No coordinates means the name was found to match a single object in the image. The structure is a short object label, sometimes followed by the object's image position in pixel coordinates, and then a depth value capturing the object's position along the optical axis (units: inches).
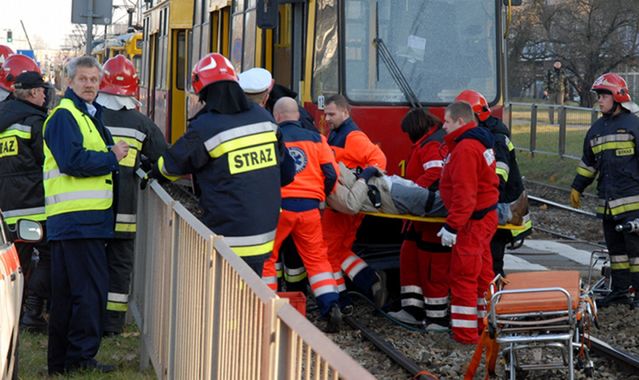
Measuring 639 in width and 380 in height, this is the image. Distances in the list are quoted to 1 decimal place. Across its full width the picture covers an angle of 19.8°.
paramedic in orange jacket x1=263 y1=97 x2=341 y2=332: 550.4
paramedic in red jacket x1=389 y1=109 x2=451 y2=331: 593.4
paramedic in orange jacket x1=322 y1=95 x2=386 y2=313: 619.3
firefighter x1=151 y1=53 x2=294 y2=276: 426.1
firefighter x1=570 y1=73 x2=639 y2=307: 658.6
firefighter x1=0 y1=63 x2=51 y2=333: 538.0
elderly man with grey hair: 444.4
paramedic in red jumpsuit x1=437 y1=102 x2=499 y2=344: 536.1
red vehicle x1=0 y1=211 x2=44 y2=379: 318.0
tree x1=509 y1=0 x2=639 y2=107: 2225.8
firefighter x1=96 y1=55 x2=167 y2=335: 527.3
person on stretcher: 575.8
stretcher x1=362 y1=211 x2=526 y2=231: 573.5
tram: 679.4
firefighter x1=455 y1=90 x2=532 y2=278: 597.1
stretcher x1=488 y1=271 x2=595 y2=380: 421.3
